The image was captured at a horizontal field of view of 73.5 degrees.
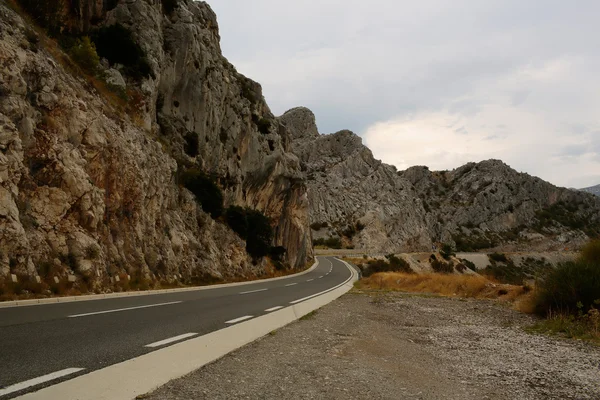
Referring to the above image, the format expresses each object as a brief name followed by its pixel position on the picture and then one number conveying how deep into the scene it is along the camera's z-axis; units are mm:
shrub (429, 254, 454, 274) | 63762
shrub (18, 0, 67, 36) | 21086
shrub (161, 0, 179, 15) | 35831
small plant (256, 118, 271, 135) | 50406
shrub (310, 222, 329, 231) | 105756
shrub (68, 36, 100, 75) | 22608
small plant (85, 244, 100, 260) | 15886
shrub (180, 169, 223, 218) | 30812
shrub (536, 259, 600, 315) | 11453
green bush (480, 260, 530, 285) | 75412
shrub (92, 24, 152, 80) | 27266
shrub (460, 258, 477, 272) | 73019
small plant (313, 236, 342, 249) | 100938
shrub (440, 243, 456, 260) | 72162
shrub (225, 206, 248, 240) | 34781
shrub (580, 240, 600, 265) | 13805
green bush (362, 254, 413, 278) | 51475
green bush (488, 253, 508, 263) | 87750
